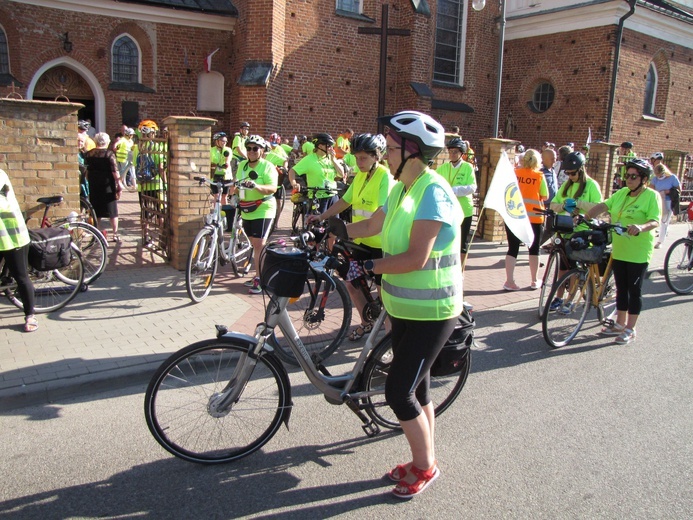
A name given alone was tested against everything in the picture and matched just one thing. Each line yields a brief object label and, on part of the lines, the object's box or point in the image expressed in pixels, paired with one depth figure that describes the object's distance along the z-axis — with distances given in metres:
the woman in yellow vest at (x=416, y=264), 2.94
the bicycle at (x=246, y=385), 3.42
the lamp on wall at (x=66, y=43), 16.55
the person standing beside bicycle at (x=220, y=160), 11.39
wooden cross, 11.73
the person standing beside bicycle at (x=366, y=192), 5.22
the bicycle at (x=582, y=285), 5.92
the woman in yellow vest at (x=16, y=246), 5.10
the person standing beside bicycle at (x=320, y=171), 9.17
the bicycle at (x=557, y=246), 6.26
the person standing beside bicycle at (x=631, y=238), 5.90
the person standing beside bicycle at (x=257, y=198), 7.20
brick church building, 17.05
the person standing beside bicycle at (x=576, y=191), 6.64
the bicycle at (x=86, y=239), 6.59
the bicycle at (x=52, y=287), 5.93
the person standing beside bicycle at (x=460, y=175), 7.76
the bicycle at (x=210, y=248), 6.77
